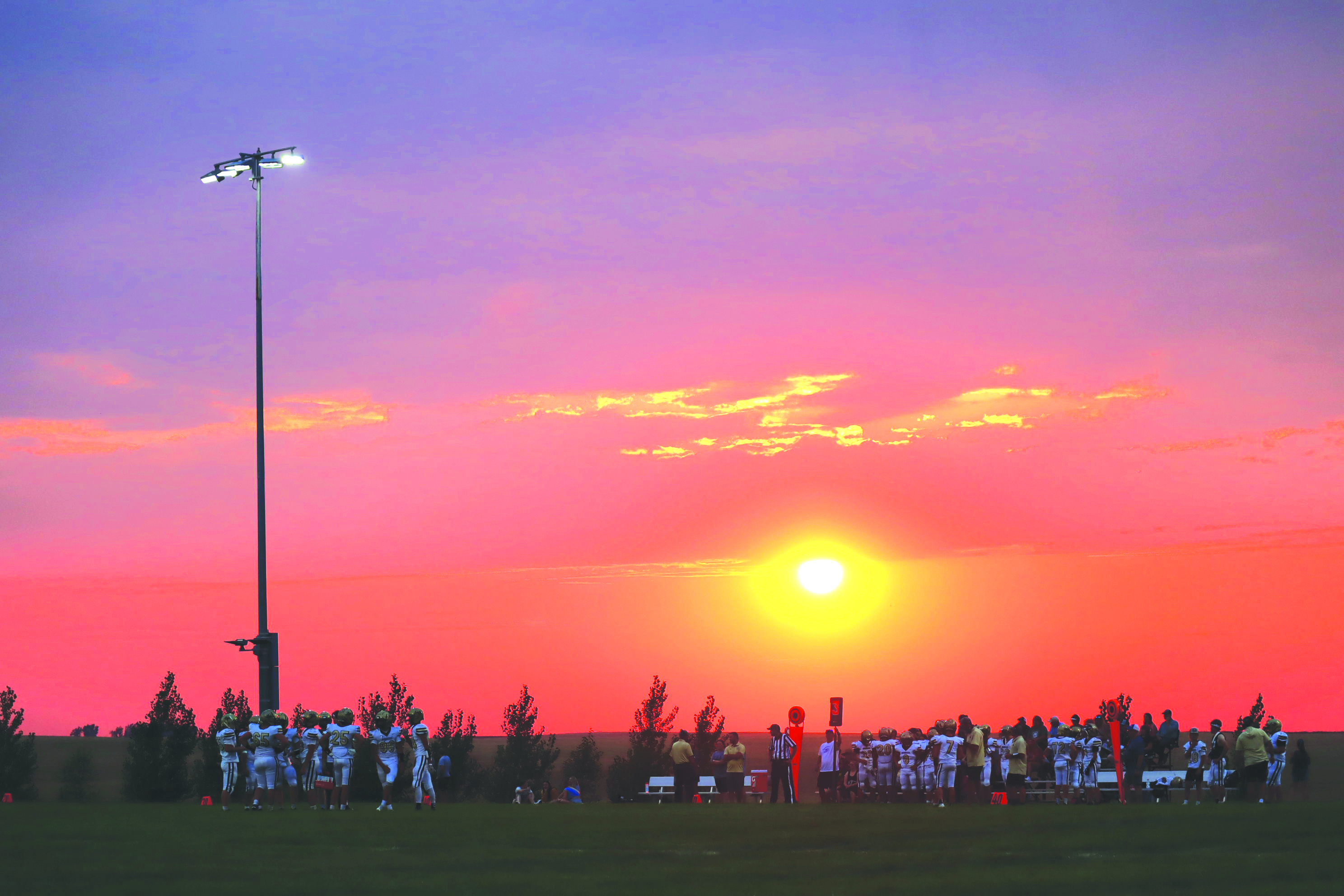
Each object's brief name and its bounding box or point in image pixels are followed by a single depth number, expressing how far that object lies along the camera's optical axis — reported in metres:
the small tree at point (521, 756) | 108.88
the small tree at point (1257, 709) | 94.91
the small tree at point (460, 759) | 95.12
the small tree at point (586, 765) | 111.38
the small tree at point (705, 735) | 98.19
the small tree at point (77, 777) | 111.75
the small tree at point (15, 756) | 100.06
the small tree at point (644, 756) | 105.62
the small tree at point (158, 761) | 103.50
